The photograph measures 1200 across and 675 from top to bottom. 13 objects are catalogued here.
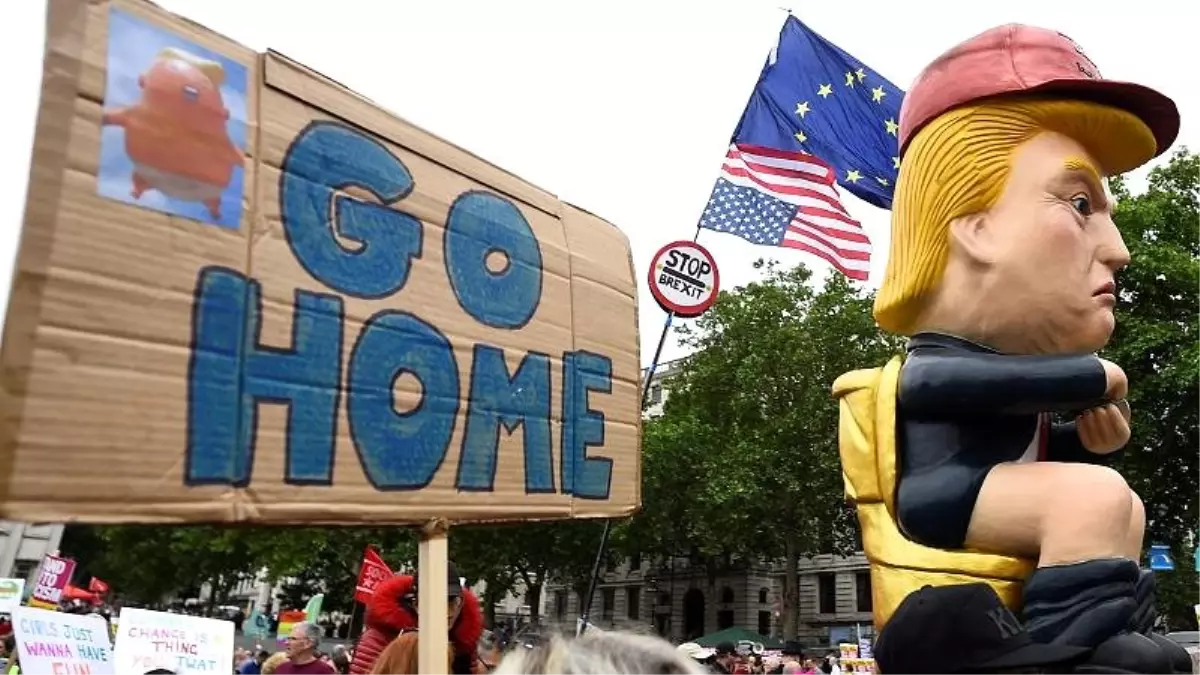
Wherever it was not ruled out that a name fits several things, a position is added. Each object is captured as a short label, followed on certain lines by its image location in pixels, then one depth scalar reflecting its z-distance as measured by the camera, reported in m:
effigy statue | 2.89
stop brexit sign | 6.51
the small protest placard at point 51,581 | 13.50
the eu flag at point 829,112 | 7.47
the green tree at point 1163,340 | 20.22
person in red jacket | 4.56
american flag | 7.81
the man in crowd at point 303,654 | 6.29
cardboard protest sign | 1.84
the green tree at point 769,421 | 26.83
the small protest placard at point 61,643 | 5.41
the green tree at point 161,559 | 35.25
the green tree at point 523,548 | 34.47
